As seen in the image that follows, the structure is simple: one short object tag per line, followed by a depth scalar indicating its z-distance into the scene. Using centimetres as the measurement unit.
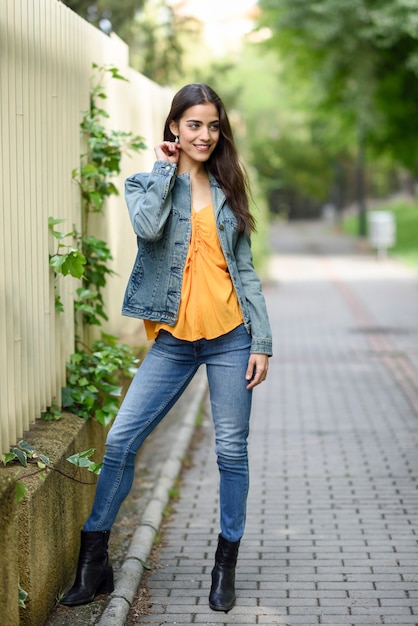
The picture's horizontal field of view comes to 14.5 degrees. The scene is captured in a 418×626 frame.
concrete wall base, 525
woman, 640
